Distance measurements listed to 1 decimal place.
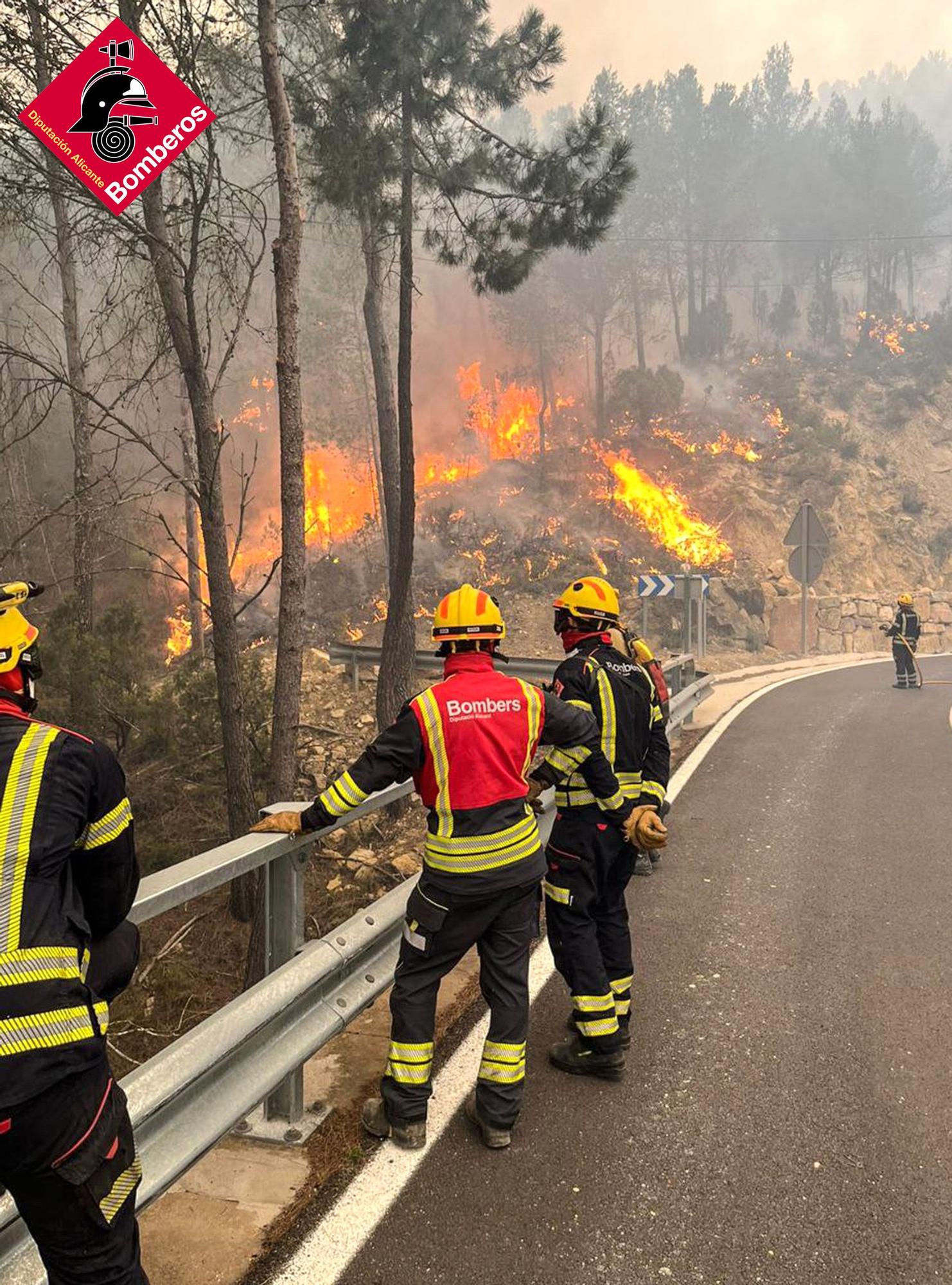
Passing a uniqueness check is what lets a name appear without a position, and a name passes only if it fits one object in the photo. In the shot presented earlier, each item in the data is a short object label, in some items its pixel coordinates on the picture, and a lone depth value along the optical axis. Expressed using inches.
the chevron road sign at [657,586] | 631.8
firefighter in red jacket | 129.7
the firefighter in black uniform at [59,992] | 72.4
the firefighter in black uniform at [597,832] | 150.6
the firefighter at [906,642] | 631.2
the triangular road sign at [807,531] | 794.2
